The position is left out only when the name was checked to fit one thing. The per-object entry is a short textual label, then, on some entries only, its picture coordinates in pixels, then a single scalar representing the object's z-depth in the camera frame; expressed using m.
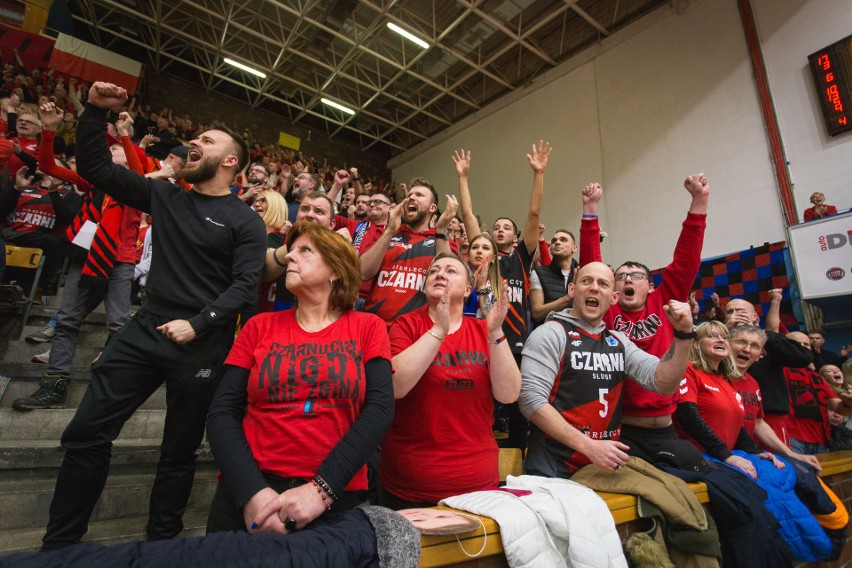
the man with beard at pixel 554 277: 3.33
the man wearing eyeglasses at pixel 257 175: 4.38
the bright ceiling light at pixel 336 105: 11.70
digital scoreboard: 5.57
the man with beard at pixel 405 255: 2.32
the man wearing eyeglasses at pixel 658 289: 2.49
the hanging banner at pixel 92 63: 9.00
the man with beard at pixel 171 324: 1.50
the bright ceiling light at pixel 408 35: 8.89
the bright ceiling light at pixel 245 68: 10.43
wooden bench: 1.11
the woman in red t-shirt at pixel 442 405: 1.52
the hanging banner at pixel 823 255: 4.86
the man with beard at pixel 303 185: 3.59
